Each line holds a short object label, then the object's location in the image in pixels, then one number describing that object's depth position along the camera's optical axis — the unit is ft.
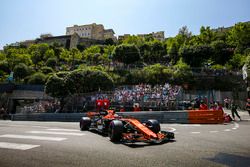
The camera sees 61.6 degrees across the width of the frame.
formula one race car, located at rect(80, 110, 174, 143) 21.06
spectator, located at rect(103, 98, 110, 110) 53.78
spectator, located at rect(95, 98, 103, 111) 51.27
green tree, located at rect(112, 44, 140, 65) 203.92
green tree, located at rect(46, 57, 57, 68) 254.27
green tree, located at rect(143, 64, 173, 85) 138.10
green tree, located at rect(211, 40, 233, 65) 193.88
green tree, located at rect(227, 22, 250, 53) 183.74
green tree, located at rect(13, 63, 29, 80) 193.77
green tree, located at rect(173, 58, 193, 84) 133.39
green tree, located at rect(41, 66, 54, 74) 215.10
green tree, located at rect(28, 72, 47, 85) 169.78
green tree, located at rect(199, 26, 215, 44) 224.53
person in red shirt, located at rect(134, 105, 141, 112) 60.02
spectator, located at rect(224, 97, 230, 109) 90.53
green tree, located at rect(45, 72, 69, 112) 109.91
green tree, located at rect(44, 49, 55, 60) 290.78
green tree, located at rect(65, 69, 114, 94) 110.01
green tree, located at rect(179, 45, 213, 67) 187.73
